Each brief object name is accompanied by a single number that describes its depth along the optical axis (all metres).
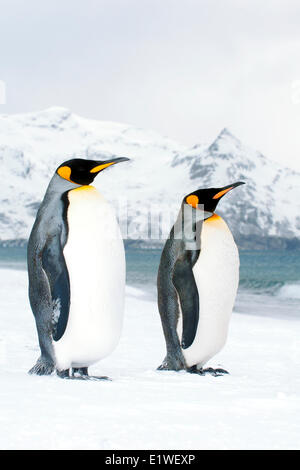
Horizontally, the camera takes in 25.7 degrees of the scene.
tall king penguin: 3.82
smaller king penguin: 4.51
